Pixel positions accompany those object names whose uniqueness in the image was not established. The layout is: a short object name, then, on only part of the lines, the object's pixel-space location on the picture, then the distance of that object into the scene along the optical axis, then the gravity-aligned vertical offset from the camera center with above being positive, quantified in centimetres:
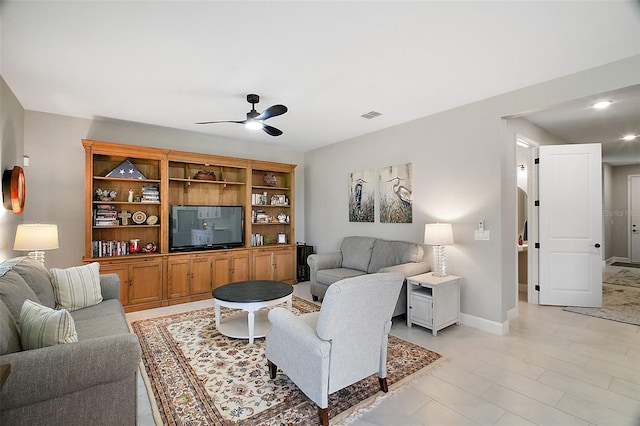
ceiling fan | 301 +108
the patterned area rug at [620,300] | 393 -134
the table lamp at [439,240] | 361 -30
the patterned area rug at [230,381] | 203 -136
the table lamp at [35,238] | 304 -21
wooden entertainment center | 416 -6
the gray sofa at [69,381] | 135 -80
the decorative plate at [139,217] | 450 -1
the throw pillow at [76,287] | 275 -68
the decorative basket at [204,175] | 510 +71
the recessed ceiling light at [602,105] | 350 +136
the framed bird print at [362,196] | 504 +34
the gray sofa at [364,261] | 392 -68
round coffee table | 309 -91
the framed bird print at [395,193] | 444 +34
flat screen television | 469 -19
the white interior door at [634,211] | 564 +6
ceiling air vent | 404 +142
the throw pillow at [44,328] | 158 -61
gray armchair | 188 -85
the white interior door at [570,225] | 426 -15
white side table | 336 -101
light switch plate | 353 -25
